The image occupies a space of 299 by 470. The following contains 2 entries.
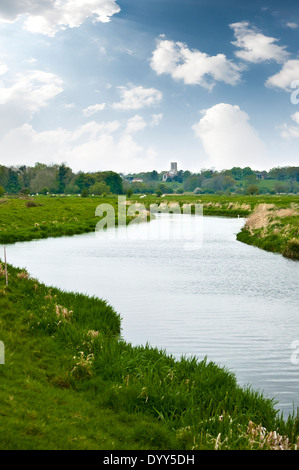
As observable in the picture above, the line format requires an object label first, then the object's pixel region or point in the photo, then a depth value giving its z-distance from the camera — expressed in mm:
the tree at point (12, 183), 191250
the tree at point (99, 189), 185000
